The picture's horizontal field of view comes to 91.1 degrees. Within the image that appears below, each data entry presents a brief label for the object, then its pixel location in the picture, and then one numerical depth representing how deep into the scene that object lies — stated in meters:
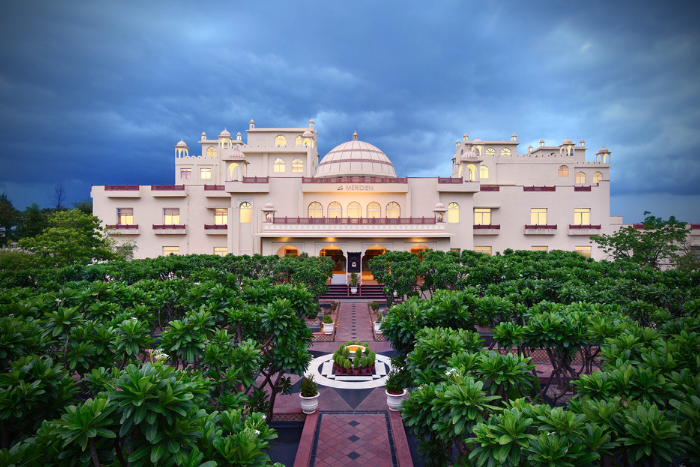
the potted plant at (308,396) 9.53
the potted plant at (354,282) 27.23
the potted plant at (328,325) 17.62
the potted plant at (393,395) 9.55
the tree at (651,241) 24.09
